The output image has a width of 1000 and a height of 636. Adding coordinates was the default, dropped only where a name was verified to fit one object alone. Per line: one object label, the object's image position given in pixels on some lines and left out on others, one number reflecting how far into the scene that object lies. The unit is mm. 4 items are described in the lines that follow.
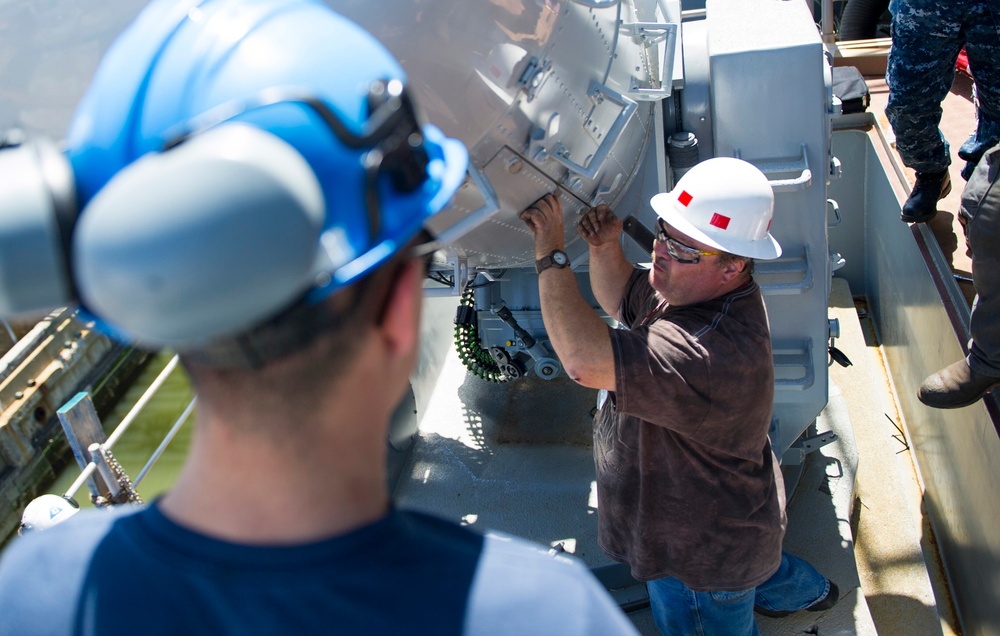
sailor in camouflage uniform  4086
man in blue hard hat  770
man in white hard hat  2264
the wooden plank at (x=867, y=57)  6820
